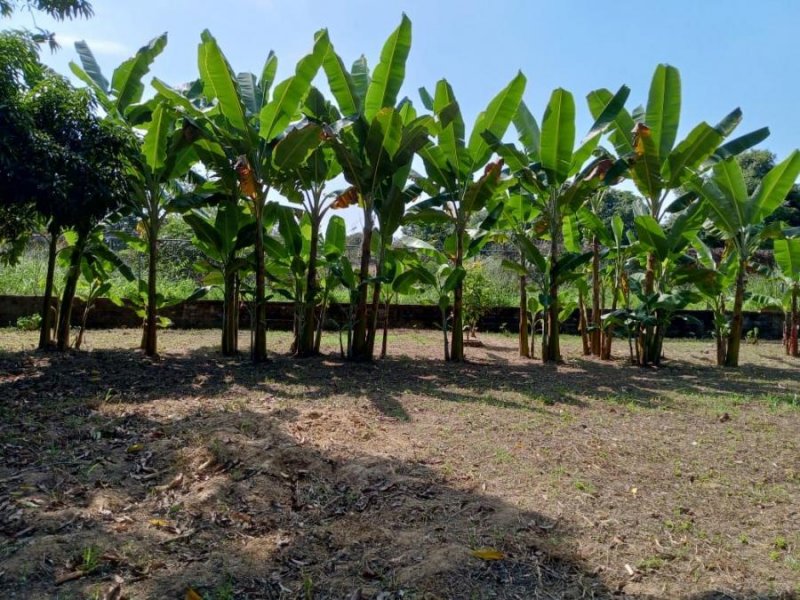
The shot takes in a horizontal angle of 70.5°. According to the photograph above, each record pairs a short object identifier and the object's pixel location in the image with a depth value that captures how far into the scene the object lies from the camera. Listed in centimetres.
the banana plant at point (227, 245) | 790
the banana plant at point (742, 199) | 802
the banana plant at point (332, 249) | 836
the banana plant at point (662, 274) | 814
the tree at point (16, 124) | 539
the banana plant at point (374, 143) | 725
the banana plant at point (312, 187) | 786
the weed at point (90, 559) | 248
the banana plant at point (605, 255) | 895
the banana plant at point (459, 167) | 777
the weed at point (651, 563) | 264
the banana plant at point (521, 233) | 858
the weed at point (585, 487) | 345
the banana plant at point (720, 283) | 862
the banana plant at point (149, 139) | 724
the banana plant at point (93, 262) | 776
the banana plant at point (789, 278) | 880
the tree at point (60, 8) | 572
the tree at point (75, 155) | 578
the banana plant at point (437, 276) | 805
